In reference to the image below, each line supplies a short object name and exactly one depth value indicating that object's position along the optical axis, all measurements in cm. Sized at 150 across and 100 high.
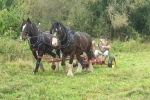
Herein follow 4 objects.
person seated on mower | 1434
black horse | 1111
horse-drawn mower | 1312
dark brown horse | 1112
